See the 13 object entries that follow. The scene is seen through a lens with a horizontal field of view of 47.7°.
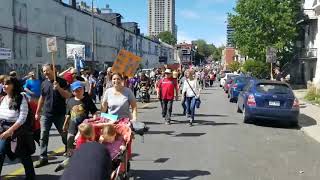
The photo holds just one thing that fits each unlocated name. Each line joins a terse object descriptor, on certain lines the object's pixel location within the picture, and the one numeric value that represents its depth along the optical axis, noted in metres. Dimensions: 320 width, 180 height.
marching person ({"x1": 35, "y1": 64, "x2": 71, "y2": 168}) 6.30
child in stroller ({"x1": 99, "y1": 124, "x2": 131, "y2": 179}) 4.65
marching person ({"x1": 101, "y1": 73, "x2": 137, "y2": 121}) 5.81
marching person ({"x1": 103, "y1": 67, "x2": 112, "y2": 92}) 9.30
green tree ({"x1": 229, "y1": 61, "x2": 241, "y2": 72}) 48.97
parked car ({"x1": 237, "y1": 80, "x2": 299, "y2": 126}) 10.95
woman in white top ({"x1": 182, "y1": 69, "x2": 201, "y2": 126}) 10.69
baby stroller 4.72
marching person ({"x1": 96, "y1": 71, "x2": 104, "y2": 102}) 17.09
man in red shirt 10.97
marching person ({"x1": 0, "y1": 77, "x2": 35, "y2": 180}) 5.01
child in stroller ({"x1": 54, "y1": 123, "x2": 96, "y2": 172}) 4.16
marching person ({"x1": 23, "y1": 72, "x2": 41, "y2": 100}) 9.09
